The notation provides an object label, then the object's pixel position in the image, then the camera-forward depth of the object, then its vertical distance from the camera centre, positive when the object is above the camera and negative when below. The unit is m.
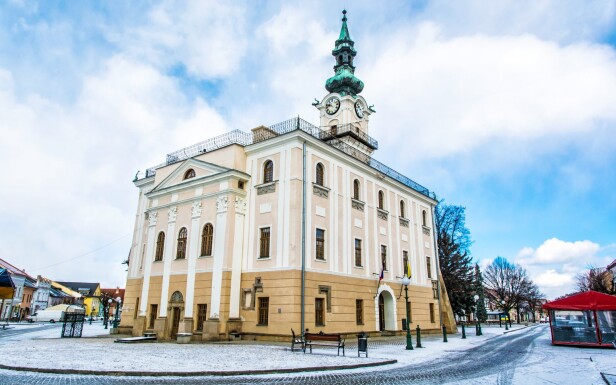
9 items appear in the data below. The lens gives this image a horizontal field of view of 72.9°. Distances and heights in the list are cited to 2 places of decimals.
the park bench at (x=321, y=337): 15.09 -0.76
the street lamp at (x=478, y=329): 31.82 -0.88
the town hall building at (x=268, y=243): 22.20 +4.19
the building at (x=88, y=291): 101.81 +5.63
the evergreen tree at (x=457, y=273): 42.47 +4.31
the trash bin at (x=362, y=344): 14.85 -0.97
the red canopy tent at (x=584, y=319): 20.05 -0.03
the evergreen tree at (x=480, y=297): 43.45 +2.62
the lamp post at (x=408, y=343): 18.73 -1.13
